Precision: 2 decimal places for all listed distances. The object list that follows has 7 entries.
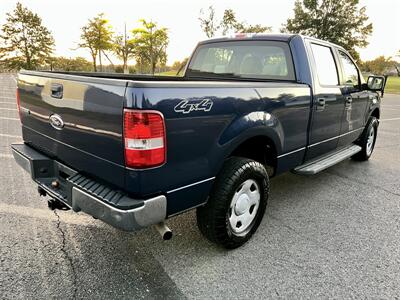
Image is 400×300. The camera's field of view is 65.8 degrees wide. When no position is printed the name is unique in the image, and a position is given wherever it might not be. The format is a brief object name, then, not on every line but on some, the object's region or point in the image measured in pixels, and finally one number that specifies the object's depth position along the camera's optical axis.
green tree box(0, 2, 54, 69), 40.78
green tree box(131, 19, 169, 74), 42.94
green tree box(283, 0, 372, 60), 37.78
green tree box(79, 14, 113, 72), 41.78
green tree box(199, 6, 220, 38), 30.75
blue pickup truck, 1.91
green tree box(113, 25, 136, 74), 44.64
